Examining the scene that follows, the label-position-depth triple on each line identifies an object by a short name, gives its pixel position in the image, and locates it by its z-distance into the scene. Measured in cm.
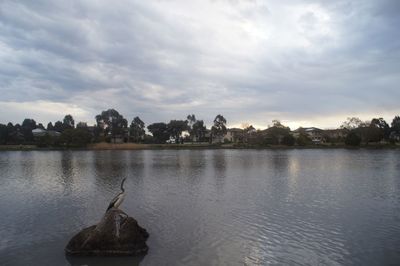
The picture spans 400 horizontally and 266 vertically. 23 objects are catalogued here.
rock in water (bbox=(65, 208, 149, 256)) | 1371
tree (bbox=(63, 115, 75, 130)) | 18850
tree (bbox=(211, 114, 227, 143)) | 16288
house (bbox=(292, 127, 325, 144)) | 18140
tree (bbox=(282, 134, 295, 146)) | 14325
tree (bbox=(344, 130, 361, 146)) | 13126
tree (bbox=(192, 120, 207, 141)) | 16688
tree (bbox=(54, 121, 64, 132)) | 19285
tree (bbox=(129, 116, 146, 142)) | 16150
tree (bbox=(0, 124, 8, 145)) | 14500
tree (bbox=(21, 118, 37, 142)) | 15575
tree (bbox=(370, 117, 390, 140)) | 14134
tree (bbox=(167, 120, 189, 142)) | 16062
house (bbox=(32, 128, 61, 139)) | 16325
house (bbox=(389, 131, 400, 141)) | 14238
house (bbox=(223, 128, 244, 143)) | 17848
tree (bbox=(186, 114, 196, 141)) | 16825
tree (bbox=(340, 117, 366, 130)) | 14738
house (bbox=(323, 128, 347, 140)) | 15194
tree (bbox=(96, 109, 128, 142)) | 15277
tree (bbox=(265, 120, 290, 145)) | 14512
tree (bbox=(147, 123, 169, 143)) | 16350
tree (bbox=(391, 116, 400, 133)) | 14050
